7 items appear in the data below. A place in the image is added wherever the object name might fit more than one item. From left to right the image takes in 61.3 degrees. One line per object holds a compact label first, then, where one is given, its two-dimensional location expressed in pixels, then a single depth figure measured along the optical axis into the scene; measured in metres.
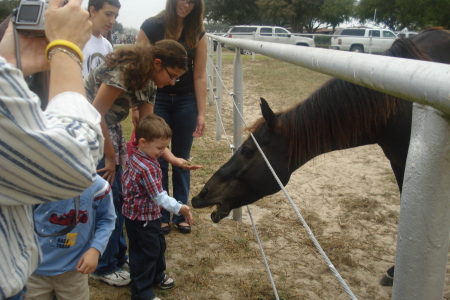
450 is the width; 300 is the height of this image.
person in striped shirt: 0.60
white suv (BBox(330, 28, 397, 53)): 17.99
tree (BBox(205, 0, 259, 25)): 45.56
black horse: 2.03
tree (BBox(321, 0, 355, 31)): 44.19
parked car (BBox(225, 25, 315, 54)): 19.52
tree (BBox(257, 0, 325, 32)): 41.19
